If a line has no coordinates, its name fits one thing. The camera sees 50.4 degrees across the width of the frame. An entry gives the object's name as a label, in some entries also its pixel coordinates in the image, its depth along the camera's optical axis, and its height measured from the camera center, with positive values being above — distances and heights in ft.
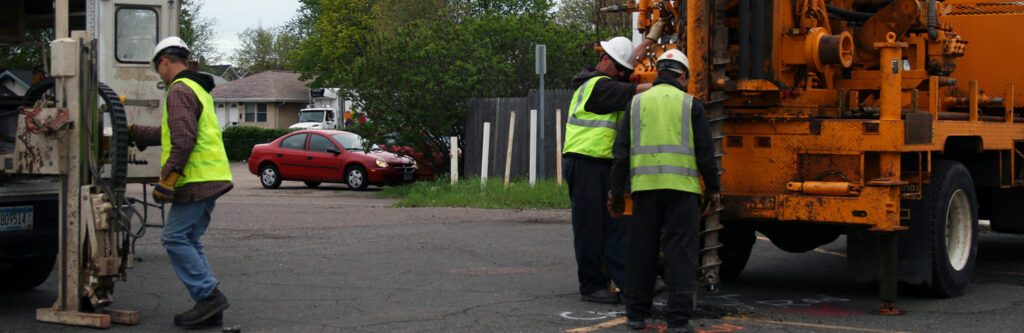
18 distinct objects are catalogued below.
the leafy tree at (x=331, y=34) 178.70 +21.59
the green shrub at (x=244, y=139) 137.49 +3.04
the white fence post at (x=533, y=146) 59.82 +0.90
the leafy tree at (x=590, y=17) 73.55 +17.60
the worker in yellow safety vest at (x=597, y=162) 24.75 +0.02
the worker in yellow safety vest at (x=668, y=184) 21.20 -0.41
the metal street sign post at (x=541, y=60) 55.71 +5.30
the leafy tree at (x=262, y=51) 286.25 +29.98
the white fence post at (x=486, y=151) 61.77 +0.65
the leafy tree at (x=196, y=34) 136.60 +19.90
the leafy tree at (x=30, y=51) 34.90 +3.78
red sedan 69.56 +0.06
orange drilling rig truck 23.39 +0.64
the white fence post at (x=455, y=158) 61.98 +0.25
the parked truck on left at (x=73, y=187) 21.40 -0.50
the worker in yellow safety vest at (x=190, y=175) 21.24 -0.23
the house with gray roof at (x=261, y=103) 198.80 +11.09
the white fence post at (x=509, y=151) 59.11 +0.63
